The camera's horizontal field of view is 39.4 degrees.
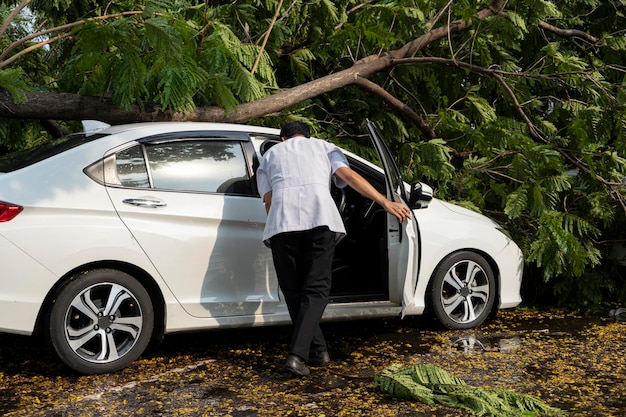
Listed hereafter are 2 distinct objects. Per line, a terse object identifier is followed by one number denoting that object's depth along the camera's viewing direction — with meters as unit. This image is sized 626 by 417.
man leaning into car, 5.69
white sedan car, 5.44
